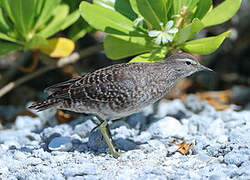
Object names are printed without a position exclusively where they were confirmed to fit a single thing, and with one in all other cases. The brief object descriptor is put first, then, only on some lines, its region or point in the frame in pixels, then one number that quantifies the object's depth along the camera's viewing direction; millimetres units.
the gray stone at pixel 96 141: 6805
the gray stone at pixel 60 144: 6660
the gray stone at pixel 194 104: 9039
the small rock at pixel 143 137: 7231
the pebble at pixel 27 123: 8594
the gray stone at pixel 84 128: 7527
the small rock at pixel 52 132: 7285
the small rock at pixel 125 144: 6954
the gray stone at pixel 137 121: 8031
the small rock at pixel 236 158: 5688
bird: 6461
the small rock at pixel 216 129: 7293
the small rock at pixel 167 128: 7301
